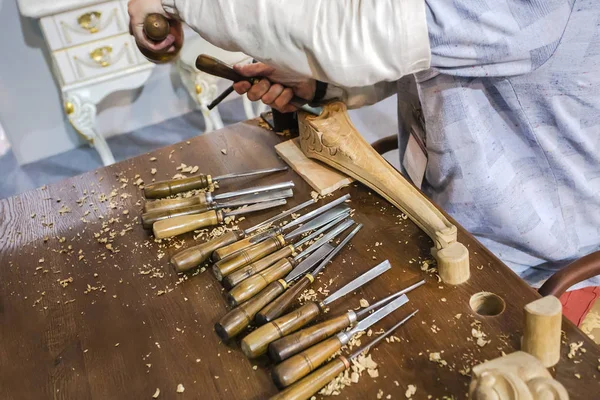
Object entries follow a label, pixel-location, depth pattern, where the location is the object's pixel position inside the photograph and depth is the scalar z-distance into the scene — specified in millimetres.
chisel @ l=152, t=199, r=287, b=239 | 913
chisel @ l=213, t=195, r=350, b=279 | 817
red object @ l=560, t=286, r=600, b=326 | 971
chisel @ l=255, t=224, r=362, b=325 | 730
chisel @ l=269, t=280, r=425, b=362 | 672
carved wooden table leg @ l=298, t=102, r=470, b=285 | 764
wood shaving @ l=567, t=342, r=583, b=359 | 647
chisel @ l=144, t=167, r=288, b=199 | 1018
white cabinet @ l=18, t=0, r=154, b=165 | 2074
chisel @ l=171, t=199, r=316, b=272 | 834
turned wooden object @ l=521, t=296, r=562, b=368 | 604
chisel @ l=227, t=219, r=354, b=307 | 767
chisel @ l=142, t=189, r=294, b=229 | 936
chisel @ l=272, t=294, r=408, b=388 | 646
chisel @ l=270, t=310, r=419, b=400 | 628
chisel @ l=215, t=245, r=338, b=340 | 714
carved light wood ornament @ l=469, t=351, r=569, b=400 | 529
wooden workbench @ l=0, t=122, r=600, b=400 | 668
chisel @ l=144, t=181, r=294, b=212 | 959
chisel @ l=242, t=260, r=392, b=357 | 685
